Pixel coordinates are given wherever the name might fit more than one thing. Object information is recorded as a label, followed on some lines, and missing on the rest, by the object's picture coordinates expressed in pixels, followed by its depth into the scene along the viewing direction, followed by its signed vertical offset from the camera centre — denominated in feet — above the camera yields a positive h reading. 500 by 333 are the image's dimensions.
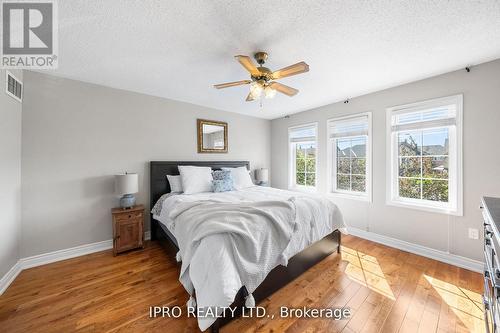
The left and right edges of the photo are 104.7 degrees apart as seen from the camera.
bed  5.51 -3.14
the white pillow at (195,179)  10.10 -0.71
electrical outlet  7.46 -2.64
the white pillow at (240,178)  11.98 -0.78
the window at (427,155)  8.04 +0.51
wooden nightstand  8.55 -2.87
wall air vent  6.57 +2.83
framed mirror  12.46 +2.00
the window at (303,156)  13.78 +0.75
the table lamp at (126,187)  8.68 -1.00
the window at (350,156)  10.75 +0.61
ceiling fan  5.64 +2.89
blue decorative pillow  10.56 -0.85
